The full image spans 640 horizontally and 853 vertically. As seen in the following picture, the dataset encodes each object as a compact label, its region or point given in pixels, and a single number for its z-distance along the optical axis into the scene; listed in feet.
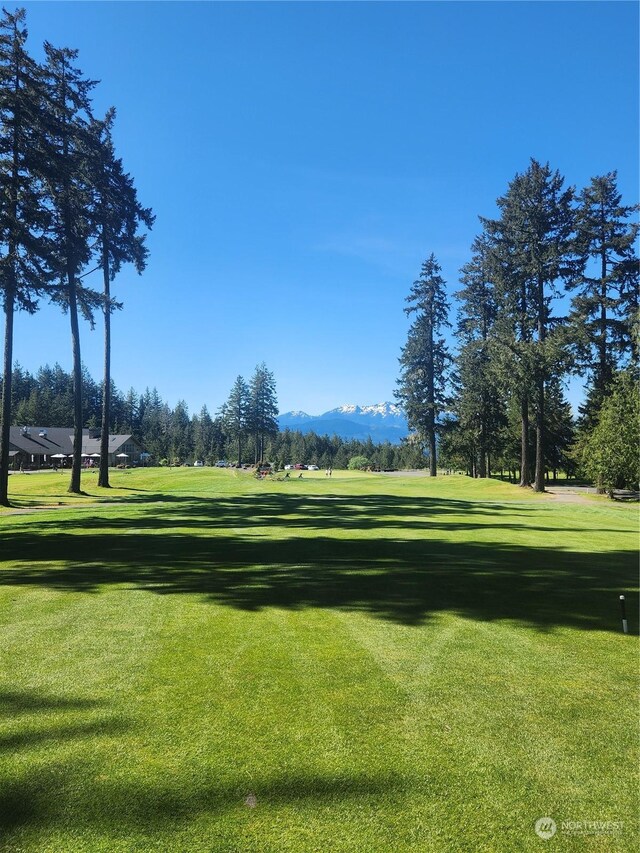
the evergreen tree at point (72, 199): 80.07
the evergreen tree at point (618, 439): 91.09
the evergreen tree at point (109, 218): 93.20
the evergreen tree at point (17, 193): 66.28
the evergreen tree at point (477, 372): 147.95
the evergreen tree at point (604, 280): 110.22
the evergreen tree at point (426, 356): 167.22
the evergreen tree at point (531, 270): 107.04
